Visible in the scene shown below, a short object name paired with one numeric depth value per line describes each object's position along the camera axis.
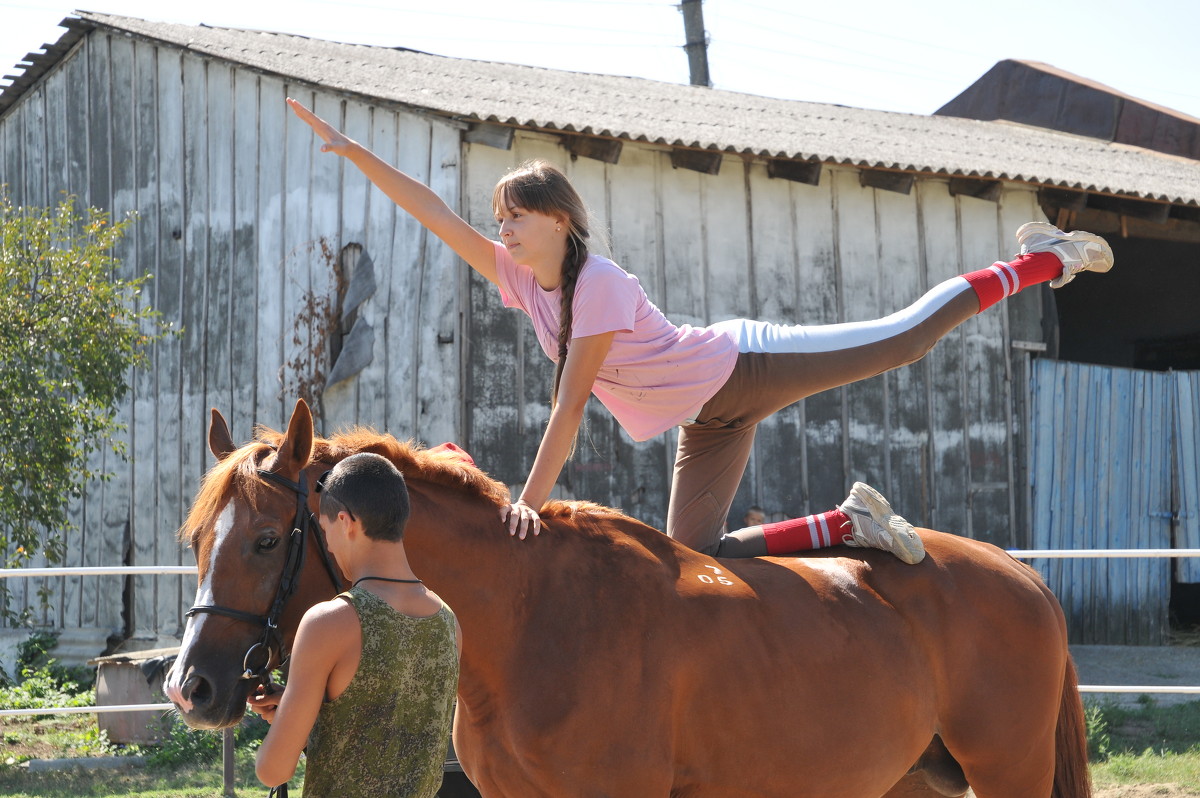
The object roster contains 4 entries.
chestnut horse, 5.44
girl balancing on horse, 6.60
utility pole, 53.72
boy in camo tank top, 4.43
